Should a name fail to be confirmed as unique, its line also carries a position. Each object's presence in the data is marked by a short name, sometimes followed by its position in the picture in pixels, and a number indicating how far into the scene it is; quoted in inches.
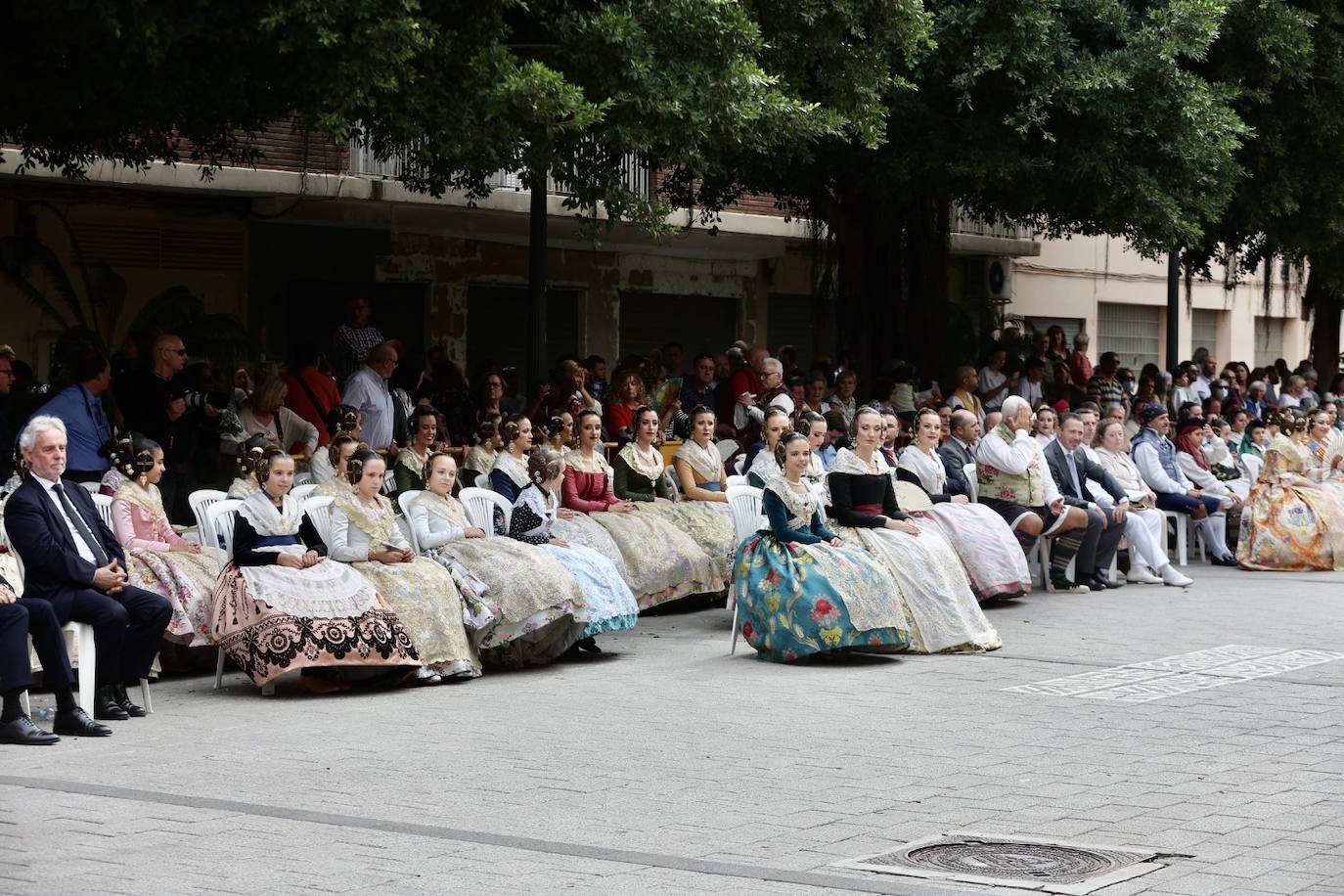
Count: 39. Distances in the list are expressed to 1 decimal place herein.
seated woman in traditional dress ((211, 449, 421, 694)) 408.5
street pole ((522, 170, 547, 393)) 651.5
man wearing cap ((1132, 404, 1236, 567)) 717.3
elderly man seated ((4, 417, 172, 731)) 366.9
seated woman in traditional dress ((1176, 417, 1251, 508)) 734.5
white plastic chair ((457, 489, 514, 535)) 493.0
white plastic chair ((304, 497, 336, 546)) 438.3
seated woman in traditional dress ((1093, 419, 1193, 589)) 656.4
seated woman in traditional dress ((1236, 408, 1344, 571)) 699.4
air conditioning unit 1222.3
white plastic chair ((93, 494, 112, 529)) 443.1
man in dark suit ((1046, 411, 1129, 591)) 635.3
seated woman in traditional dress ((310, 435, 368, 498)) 443.8
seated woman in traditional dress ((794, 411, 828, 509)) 481.1
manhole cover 251.1
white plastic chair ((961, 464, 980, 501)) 620.4
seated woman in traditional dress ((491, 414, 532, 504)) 508.7
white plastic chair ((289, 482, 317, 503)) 437.4
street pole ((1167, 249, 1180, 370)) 967.0
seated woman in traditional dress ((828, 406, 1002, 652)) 477.7
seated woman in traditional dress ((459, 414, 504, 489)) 535.8
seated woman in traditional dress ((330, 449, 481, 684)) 429.7
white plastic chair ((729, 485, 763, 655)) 514.9
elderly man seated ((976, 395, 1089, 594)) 613.6
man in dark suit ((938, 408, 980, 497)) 613.6
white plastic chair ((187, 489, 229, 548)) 453.1
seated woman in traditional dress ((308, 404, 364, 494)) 471.8
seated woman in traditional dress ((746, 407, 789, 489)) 483.8
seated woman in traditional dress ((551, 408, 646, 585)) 523.8
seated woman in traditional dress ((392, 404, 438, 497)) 499.2
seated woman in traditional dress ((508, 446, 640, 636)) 464.1
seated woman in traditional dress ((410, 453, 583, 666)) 445.4
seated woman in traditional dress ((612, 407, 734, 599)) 557.3
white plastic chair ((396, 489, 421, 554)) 464.1
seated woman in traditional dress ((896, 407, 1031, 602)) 566.9
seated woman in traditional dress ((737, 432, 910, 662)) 455.8
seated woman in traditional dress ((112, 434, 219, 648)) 433.7
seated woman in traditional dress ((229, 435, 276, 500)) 430.6
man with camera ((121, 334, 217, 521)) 534.6
